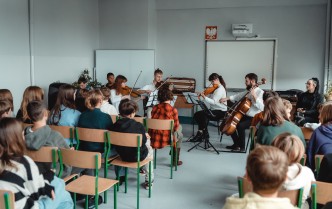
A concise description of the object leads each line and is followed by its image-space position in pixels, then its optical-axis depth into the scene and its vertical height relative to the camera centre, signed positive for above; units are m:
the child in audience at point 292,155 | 2.01 -0.51
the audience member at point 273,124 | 3.15 -0.52
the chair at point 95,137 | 3.38 -0.71
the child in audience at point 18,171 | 2.00 -0.62
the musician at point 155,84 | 6.75 -0.40
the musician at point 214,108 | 5.82 -0.73
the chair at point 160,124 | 3.95 -0.68
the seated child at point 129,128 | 3.44 -0.63
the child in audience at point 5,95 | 3.87 -0.38
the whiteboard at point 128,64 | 7.92 -0.05
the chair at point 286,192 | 2.06 -0.73
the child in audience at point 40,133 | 2.72 -0.56
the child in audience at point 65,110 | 3.77 -0.52
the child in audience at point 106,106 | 4.57 -0.57
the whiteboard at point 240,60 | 7.41 +0.08
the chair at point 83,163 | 2.63 -0.75
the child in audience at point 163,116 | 4.19 -0.63
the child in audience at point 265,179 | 1.48 -0.47
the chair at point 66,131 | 3.53 -0.68
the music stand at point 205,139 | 5.36 -1.16
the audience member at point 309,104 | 5.57 -0.63
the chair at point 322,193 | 1.99 -0.70
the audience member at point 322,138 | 2.95 -0.60
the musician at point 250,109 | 5.26 -0.64
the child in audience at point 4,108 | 3.22 -0.43
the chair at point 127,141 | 3.24 -0.71
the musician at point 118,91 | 6.26 -0.51
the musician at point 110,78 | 7.18 -0.32
